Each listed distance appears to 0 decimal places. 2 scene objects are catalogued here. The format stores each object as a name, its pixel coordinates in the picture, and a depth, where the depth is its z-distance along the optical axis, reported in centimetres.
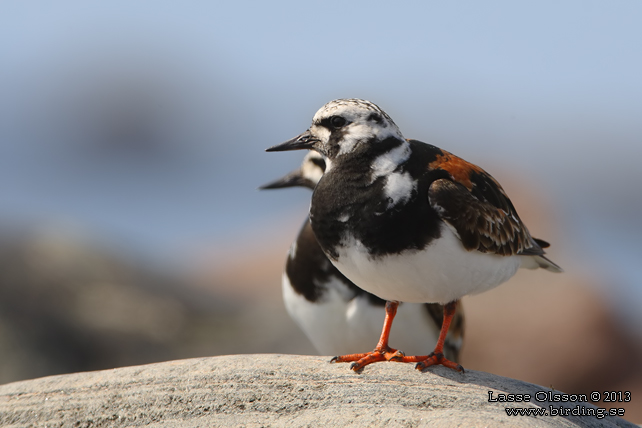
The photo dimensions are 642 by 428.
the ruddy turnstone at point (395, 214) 655
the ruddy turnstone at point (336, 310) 977
